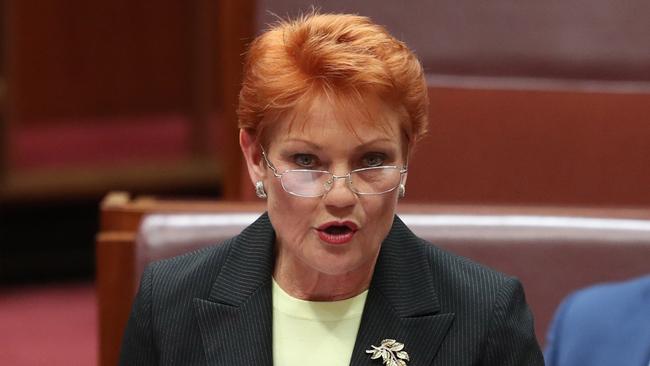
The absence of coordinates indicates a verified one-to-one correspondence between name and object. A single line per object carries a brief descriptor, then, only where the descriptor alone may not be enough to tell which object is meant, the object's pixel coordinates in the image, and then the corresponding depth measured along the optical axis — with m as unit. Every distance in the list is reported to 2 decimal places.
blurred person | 5.77
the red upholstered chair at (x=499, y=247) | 6.14
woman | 5.59
